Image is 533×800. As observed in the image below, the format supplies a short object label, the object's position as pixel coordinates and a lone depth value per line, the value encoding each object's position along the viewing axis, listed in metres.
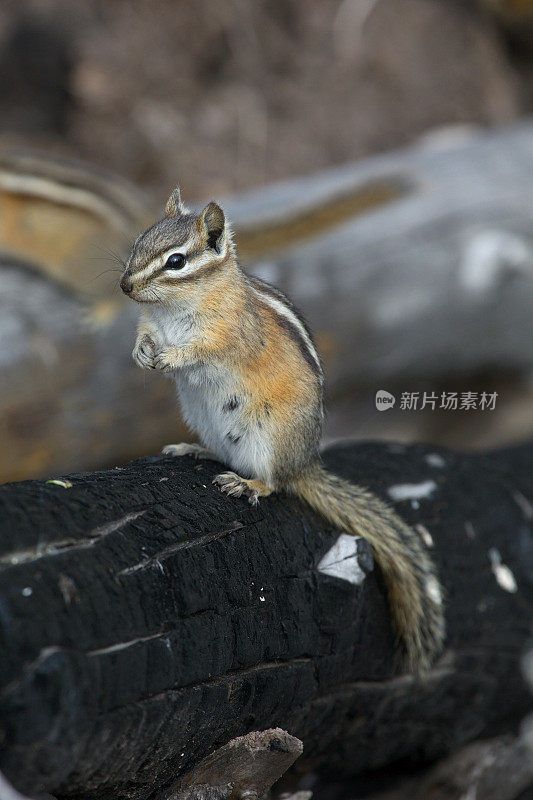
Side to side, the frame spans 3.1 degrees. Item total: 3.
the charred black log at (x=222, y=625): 2.93
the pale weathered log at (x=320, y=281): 3.23
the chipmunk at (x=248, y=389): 3.03
